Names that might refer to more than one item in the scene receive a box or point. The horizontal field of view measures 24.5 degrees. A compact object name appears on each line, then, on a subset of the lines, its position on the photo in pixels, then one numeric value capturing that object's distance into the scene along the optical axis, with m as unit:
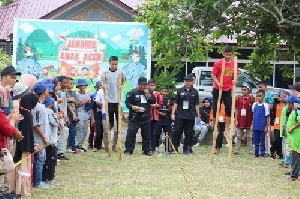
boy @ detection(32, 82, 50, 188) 10.33
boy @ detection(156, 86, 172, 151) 16.94
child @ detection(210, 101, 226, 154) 17.00
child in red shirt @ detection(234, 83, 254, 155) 17.09
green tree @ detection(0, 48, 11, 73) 22.31
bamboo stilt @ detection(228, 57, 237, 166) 13.77
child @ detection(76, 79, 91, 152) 16.20
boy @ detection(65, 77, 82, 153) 15.27
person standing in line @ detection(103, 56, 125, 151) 15.51
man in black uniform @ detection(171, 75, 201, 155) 16.39
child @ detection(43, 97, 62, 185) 11.05
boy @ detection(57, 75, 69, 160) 13.37
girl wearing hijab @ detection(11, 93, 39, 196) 9.79
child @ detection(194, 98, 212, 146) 19.06
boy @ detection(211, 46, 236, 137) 14.09
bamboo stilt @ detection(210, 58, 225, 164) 13.85
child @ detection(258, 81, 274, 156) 16.91
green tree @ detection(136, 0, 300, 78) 15.98
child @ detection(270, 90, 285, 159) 16.06
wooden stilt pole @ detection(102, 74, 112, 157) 15.20
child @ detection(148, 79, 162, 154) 16.55
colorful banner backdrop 18.86
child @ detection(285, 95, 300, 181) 11.86
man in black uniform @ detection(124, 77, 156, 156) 15.95
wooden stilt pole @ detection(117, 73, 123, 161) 14.75
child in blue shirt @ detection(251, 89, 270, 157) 16.52
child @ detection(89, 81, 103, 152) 16.91
